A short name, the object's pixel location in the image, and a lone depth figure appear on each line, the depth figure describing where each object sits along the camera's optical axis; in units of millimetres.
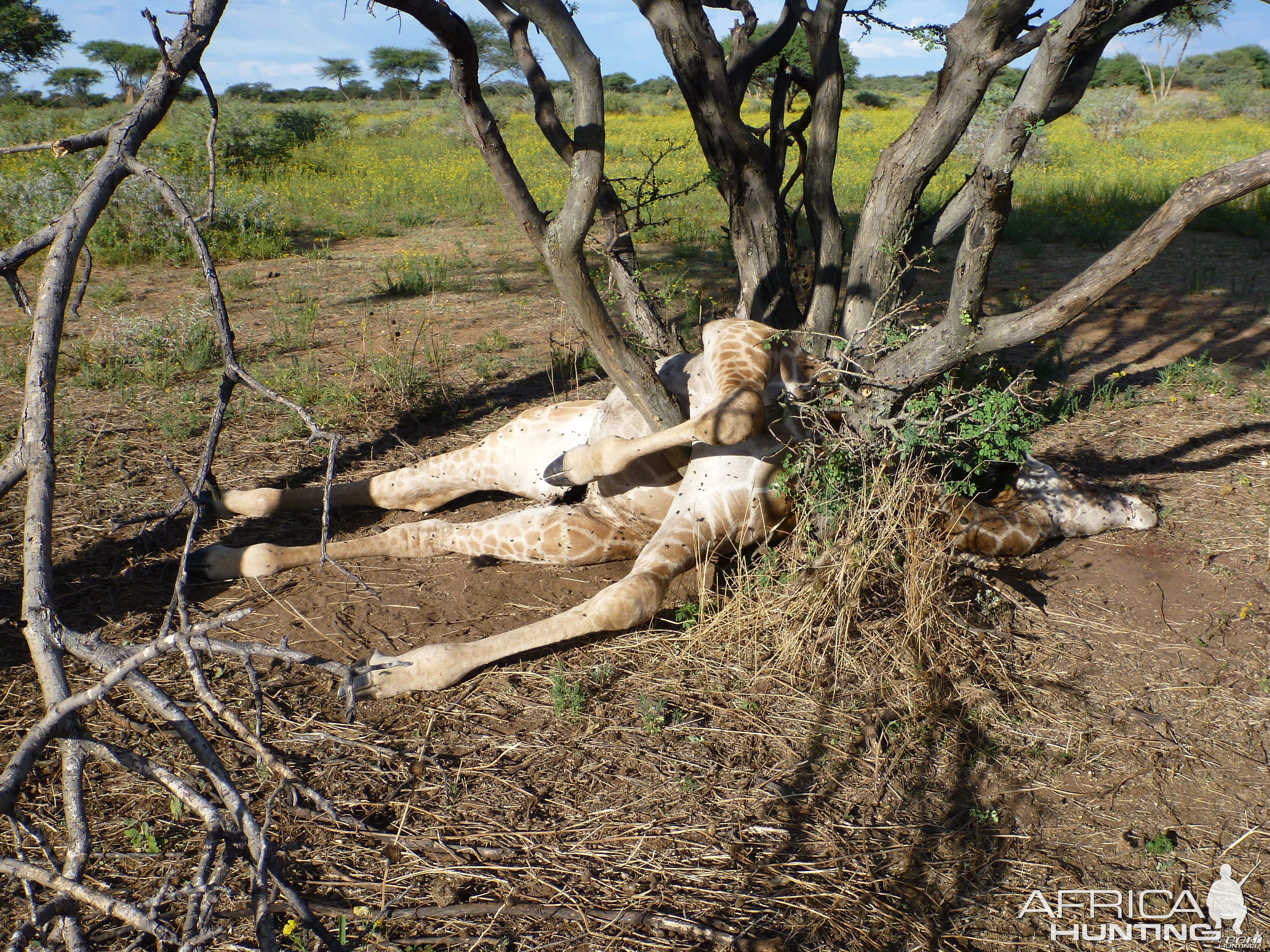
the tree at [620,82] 42344
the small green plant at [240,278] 8148
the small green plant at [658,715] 3008
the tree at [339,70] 46031
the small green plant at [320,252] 9469
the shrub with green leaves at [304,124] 18609
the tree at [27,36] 19281
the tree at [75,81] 36438
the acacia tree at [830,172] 3184
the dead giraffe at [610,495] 3369
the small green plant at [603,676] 3248
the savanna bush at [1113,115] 20422
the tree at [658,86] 38812
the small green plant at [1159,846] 2543
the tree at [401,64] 39031
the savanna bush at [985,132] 14672
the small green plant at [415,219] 11406
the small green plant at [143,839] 2449
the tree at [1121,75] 33469
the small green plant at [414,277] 8141
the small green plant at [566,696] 3062
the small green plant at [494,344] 6758
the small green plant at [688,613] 3611
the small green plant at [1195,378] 5723
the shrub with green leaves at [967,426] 3508
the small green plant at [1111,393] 5586
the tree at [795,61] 6566
